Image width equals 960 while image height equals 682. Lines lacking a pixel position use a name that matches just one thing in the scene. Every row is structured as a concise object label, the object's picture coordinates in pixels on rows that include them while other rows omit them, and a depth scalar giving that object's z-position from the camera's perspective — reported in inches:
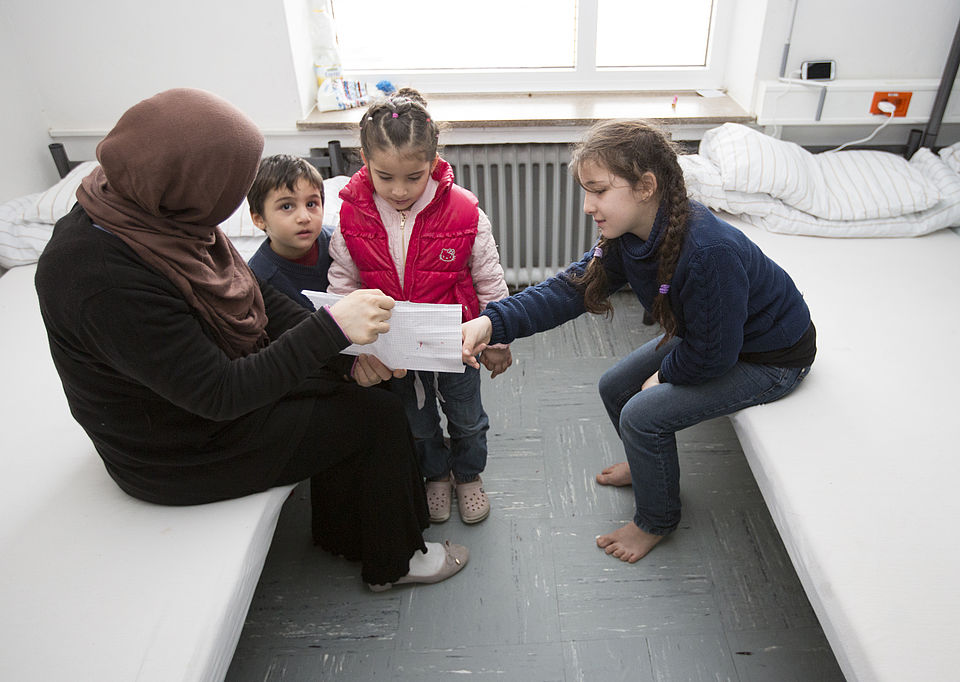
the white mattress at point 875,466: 40.4
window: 103.7
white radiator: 99.0
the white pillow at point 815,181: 87.8
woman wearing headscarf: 40.3
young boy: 60.7
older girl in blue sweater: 50.9
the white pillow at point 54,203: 89.9
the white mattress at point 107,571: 39.4
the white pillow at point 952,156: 91.0
